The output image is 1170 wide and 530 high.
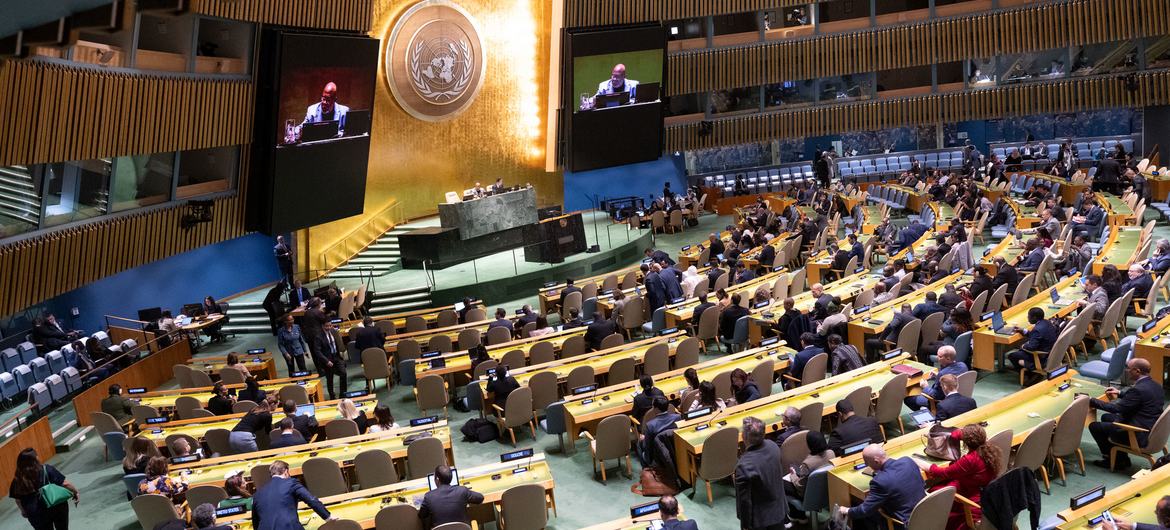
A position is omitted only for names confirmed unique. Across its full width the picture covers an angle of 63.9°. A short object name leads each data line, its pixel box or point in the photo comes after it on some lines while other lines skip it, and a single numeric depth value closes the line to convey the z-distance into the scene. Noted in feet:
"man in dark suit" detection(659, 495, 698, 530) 23.63
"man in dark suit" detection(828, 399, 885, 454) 29.09
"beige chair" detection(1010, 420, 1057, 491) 27.63
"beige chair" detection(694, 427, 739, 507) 30.55
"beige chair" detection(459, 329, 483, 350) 49.95
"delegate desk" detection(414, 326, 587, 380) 43.88
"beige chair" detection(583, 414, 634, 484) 33.14
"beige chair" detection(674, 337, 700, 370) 42.83
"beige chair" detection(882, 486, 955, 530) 23.36
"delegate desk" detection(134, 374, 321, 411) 43.27
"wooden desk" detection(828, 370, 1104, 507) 26.58
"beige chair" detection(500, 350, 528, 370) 44.21
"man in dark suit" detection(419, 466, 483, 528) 26.45
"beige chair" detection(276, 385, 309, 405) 41.73
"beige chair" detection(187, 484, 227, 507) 29.81
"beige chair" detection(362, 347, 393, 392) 47.80
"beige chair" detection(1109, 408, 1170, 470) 28.32
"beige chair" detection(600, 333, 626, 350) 45.88
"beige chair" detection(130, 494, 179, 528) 29.22
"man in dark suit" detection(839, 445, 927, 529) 24.48
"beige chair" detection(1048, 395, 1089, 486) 28.86
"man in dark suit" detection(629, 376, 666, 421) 34.42
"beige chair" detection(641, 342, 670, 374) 42.06
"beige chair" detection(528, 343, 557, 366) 45.55
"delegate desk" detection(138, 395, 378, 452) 37.52
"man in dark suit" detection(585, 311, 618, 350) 46.98
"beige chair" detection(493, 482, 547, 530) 27.71
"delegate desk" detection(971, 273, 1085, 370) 39.70
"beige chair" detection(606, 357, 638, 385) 40.50
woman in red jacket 24.54
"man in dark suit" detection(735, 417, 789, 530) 26.61
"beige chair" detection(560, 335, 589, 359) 46.16
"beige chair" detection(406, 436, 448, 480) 32.32
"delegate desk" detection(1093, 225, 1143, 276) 49.62
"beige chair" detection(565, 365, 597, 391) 39.88
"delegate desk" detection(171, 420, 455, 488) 32.22
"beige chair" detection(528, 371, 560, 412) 39.45
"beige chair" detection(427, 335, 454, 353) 49.17
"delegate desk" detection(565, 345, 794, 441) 35.65
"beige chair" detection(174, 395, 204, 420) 41.60
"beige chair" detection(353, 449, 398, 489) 31.53
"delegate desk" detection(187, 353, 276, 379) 50.01
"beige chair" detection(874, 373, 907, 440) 33.71
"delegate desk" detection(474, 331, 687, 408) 40.88
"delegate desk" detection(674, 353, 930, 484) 31.53
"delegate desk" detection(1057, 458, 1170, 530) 22.31
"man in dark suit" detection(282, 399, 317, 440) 35.55
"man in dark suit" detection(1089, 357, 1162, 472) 29.14
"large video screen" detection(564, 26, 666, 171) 84.79
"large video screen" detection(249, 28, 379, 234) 60.13
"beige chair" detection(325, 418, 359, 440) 35.65
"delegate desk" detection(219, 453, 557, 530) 27.71
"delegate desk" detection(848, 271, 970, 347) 43.47
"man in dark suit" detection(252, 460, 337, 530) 25.81
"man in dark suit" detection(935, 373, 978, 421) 30.78
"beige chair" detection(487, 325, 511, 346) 49.93
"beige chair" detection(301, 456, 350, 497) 31.35
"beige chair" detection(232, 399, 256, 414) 39.75
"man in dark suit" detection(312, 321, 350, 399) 47.26
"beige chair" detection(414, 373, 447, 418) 41.32
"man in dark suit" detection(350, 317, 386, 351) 49.57
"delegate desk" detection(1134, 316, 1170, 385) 35.17
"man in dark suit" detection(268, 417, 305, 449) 34.12
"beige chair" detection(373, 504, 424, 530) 26.48
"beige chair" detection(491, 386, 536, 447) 38.11
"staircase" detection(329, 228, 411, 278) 79.25
